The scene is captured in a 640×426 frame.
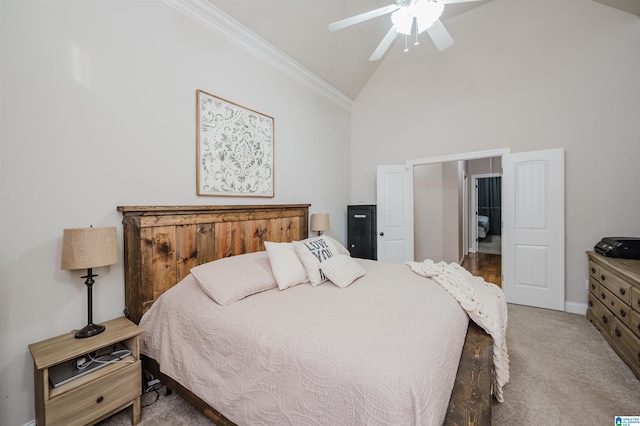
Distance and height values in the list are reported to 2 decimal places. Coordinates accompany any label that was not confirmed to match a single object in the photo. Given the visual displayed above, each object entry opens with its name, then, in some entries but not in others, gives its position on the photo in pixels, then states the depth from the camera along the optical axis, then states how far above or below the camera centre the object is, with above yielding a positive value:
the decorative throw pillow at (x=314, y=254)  2.13 -0.38
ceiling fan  1.96 +1.51
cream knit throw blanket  1.63 -0.65
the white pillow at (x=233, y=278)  1.72 -0.47
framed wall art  2.42 +0.63
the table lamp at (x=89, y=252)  1.50 -0.23
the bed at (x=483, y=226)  7.09 -0.48
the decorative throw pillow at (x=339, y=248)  2.75 -0.41
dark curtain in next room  6.54 +0.23
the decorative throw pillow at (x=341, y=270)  2.05 -0.50
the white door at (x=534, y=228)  3.25 -0.26
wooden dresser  1.99 -0.86
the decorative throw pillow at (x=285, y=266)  2.02 -0.44
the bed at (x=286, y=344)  1.00 -0.64
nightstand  1.31 -0.93
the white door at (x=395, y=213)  4.22 -0.06
